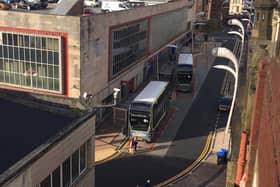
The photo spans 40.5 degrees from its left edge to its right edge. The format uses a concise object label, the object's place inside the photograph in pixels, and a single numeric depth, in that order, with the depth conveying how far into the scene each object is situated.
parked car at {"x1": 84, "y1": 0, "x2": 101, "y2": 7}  60.90
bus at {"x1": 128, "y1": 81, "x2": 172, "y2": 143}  32.72
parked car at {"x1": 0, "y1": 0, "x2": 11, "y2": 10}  37.73
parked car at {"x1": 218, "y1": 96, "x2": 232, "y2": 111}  41.94
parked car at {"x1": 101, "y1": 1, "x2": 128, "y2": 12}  56.09
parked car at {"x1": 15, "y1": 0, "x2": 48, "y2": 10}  50.62
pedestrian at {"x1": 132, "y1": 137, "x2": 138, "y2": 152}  32.07
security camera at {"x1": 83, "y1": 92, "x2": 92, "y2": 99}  30.98
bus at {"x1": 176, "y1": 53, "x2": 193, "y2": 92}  48.84
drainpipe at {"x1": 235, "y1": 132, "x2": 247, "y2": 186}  21.12
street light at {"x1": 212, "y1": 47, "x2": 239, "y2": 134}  35.56
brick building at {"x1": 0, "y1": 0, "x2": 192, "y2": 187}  17.06
